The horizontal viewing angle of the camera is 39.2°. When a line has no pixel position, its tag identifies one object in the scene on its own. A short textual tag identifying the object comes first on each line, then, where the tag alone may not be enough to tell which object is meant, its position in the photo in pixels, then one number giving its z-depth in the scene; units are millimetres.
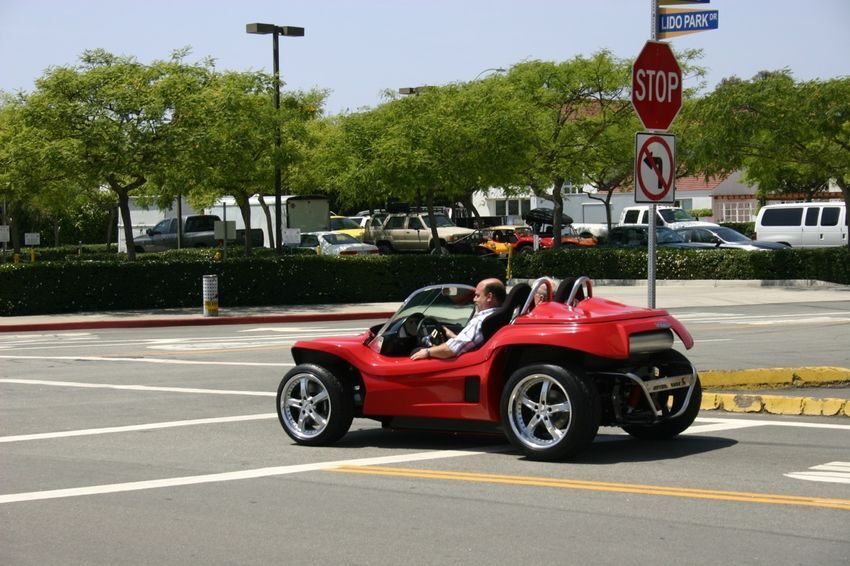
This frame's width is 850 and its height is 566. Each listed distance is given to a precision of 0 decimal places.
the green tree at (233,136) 28484
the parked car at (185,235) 52500
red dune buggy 8773
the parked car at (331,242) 43175
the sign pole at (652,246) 12109
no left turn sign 12000
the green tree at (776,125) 32500
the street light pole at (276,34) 34562
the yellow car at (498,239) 47969
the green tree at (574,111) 40281
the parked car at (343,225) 58638
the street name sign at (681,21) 12695
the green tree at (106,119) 27297
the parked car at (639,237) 39594
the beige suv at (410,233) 49656
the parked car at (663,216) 49919
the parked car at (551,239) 48469
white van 40500
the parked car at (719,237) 39719
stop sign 12031
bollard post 26422
